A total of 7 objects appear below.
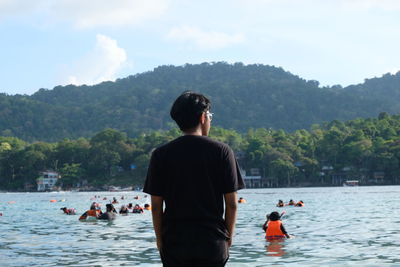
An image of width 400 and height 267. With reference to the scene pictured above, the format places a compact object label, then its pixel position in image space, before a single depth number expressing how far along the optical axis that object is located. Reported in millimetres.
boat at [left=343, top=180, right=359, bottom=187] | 186062
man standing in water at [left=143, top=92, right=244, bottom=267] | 6246
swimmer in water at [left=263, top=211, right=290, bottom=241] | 24906
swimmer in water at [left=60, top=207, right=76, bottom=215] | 50394
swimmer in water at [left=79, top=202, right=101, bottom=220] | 40562
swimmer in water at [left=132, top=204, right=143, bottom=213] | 49375
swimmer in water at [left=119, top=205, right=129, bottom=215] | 46706
